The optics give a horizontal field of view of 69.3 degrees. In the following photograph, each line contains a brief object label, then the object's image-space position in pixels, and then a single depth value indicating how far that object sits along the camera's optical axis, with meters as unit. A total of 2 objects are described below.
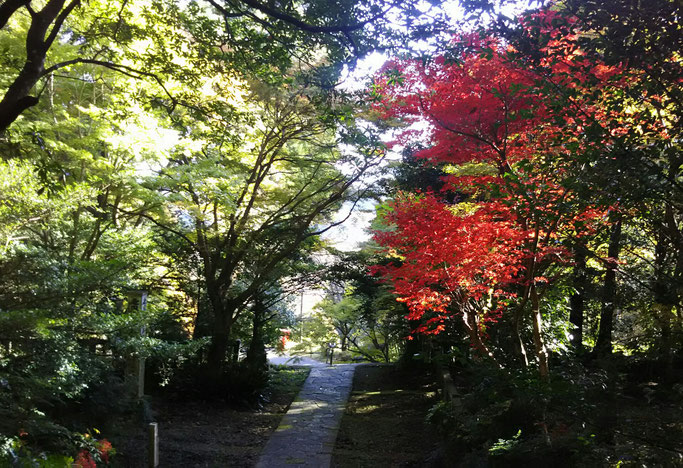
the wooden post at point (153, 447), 5.22
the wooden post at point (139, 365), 7.49
